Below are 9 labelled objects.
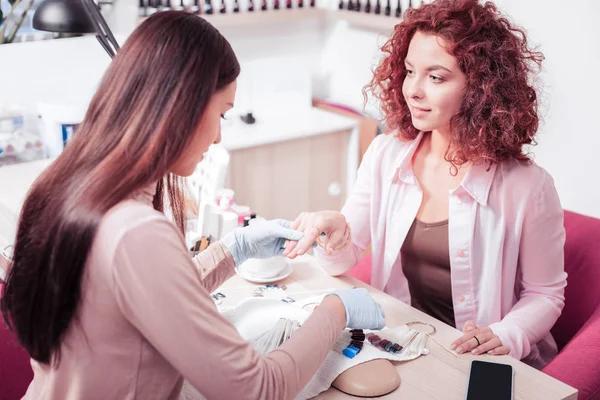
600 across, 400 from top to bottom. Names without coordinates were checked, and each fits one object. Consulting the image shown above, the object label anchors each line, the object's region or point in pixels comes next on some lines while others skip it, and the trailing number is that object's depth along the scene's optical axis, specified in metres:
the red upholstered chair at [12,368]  1.33
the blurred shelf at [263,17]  3.12
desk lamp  2.04
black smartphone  1.13
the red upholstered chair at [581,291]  1.45
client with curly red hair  1.51
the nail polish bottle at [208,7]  3.14
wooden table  1.14
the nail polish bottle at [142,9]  2.97
